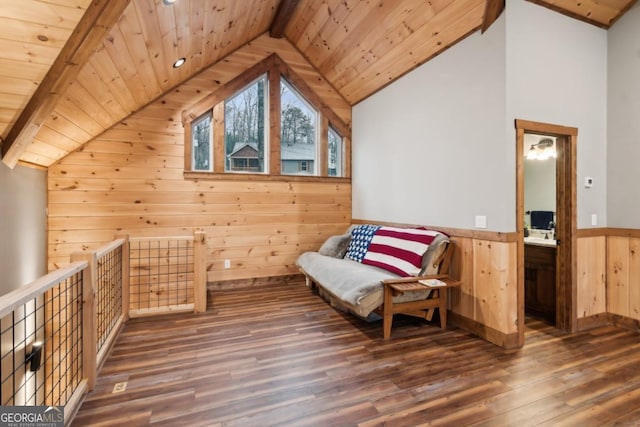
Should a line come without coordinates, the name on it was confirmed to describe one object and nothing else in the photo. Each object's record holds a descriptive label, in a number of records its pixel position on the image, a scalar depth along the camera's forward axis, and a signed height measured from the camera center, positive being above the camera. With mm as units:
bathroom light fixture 4004 +766
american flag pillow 3420 -404
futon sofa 3053 -607
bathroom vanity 3566 -731
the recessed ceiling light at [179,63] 3770 +1731
